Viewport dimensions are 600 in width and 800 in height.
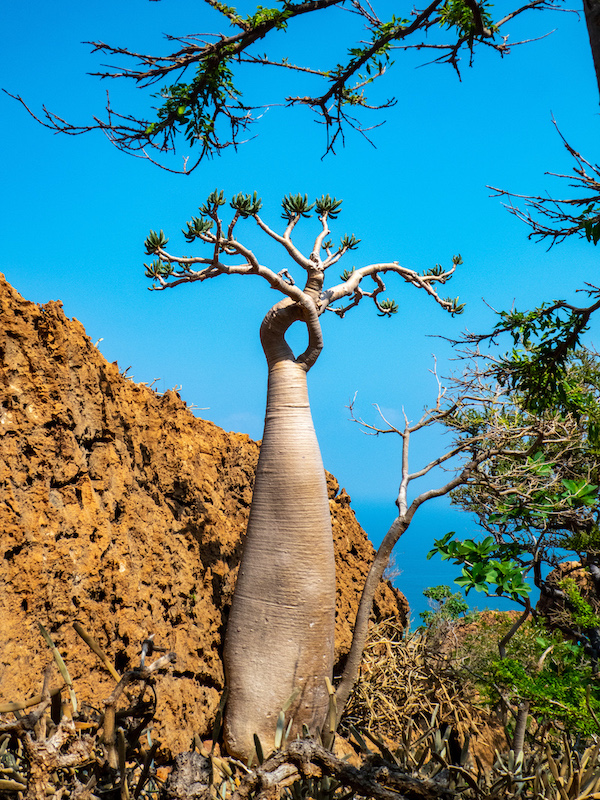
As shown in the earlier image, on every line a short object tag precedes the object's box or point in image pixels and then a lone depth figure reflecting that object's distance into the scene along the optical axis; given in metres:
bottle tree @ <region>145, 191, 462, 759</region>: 4.31
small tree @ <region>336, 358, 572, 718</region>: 4.36
